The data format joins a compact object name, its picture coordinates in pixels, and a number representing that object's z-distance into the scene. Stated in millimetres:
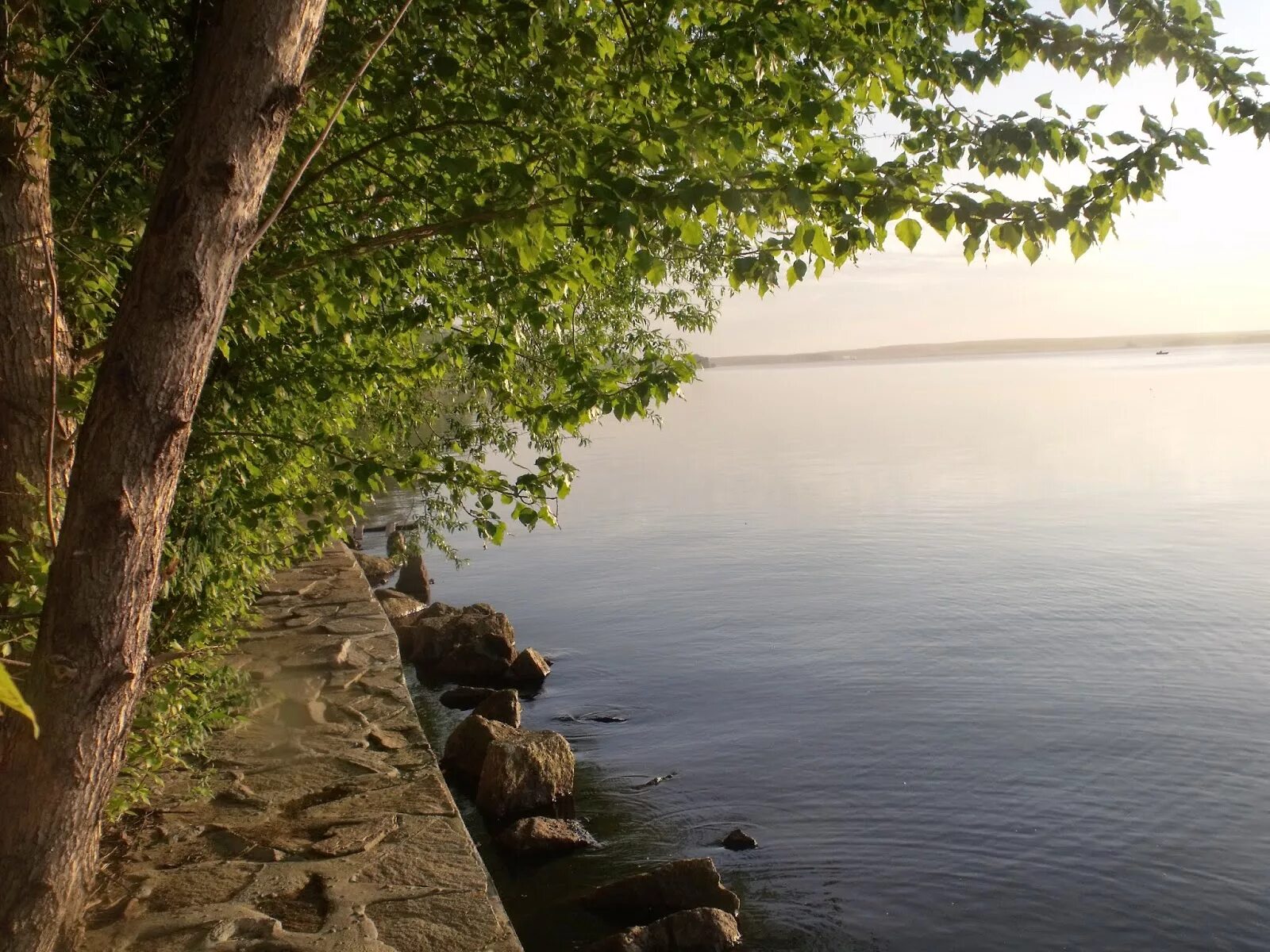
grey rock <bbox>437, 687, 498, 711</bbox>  13000
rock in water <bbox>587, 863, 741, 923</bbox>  7750
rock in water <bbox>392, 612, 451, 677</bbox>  14484
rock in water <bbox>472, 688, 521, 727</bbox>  11758
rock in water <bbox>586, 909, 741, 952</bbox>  7035
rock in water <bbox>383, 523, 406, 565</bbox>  13570
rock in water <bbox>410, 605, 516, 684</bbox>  14172
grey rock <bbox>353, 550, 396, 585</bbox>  20047
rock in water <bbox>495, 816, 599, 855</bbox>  8805
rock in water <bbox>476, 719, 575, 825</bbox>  9438
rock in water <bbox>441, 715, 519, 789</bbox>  10148
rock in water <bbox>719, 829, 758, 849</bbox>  9258
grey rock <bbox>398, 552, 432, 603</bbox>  19469
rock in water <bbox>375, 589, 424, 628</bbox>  16677
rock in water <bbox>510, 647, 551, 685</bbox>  14305
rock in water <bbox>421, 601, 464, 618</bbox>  15750
